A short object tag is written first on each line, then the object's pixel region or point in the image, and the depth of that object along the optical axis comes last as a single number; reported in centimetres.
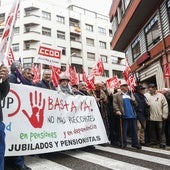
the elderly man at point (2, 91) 196
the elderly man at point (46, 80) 379
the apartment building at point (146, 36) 855
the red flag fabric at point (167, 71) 711
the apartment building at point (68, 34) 2332
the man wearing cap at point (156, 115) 450
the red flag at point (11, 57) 612
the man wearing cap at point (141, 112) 471
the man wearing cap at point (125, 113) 429
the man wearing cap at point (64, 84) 389
